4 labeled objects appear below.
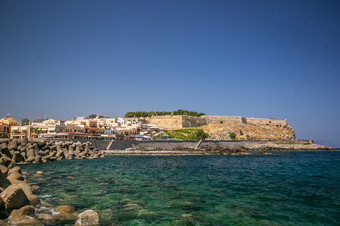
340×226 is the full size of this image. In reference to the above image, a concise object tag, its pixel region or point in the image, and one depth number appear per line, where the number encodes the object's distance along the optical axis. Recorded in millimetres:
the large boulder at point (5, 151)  25812
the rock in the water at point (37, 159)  30509
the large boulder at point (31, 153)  31269
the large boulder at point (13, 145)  30891
